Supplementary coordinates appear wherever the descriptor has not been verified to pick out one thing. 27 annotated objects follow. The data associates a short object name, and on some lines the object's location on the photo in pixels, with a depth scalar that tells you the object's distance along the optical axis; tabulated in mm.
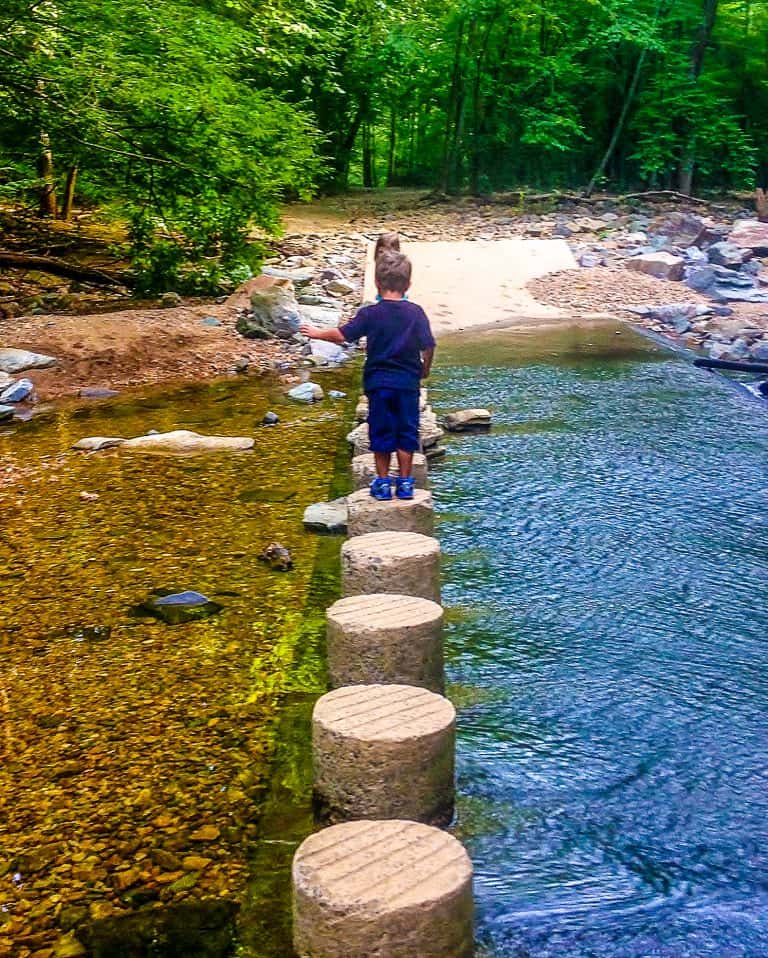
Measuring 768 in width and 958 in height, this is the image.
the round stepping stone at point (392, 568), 3904
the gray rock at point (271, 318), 11859
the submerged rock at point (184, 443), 7656
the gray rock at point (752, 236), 18203
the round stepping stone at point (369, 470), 5445
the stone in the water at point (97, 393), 9573
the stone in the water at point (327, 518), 5891
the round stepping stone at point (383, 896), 2203
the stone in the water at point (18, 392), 9250
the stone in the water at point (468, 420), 7773
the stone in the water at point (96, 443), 7711
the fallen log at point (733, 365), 9766
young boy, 4891
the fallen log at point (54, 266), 13578
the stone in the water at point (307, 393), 9312
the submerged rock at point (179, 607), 4797
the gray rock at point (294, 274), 15536
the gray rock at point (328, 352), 11148
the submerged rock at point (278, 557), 5383
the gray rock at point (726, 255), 16625
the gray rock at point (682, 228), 20594
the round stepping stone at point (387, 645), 3398
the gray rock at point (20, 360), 9953
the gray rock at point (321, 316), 12242
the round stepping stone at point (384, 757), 2754
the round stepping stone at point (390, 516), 4703
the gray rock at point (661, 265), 15891
